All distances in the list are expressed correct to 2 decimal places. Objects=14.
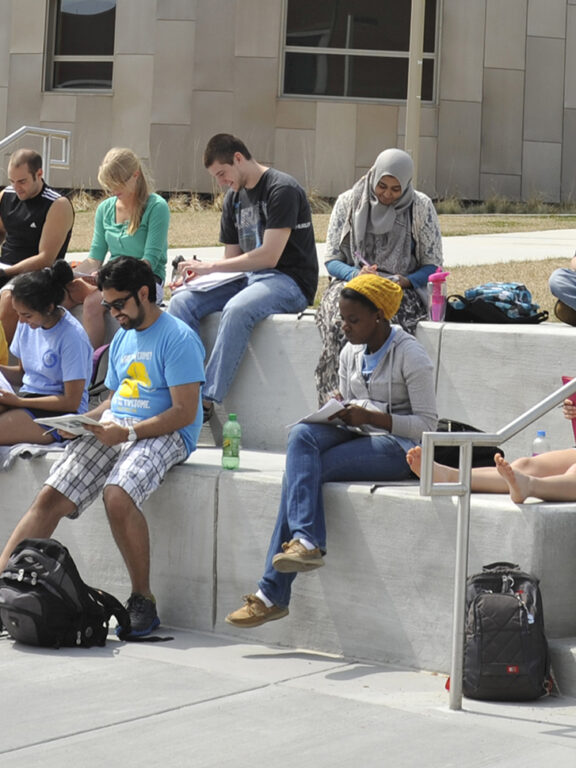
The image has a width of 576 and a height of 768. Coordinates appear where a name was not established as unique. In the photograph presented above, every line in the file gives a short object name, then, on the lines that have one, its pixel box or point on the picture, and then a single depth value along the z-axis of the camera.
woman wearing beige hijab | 15.66
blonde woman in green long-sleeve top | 17.94
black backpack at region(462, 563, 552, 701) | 11.12
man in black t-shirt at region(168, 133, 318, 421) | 16.55
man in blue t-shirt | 13.63
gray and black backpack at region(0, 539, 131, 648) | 12.79
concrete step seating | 12.07
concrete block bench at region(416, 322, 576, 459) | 14.72
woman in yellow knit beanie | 12.60
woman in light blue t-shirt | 15.48
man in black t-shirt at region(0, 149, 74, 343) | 19.12
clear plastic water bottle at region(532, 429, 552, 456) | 14.00
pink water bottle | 15.75
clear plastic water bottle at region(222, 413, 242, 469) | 14.33
